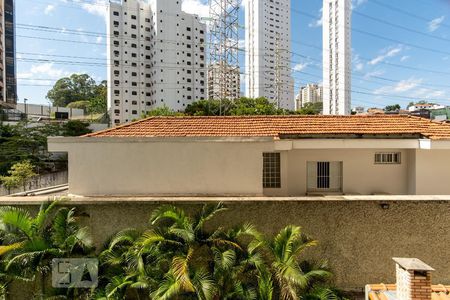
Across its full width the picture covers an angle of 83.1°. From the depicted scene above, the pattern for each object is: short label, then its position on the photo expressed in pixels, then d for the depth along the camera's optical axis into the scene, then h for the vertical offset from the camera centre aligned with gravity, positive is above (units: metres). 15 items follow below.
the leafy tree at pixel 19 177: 21.52 -2.67
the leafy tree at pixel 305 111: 44.44 +6.26
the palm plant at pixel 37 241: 6.24 -2.38
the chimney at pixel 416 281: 5.01 -2.70
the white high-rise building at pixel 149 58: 74.68 +27.25
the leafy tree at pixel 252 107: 39.01 +6.43
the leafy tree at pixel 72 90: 88.25 +20.46
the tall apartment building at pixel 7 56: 51.16 +19.76
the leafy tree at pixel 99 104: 74.56 +12.87
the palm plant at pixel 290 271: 6.02 -3.12
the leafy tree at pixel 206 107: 41.41 +6.66
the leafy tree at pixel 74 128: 41.96 +3.21
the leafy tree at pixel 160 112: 41.47 +5.78
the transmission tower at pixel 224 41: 40.06 +17.46
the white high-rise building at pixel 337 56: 75.81 +26.95
